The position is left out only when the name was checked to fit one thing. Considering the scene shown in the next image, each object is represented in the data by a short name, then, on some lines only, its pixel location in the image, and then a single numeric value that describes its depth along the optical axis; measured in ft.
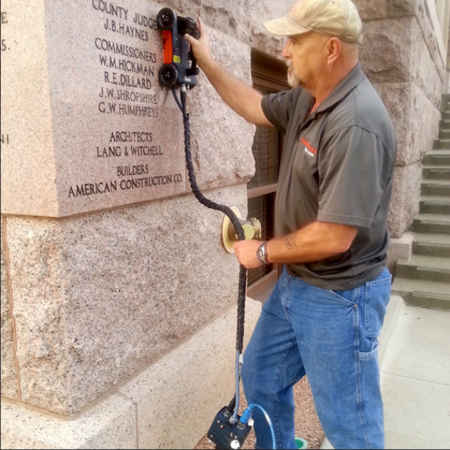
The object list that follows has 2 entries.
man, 5.32
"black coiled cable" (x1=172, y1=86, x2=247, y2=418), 7.02
